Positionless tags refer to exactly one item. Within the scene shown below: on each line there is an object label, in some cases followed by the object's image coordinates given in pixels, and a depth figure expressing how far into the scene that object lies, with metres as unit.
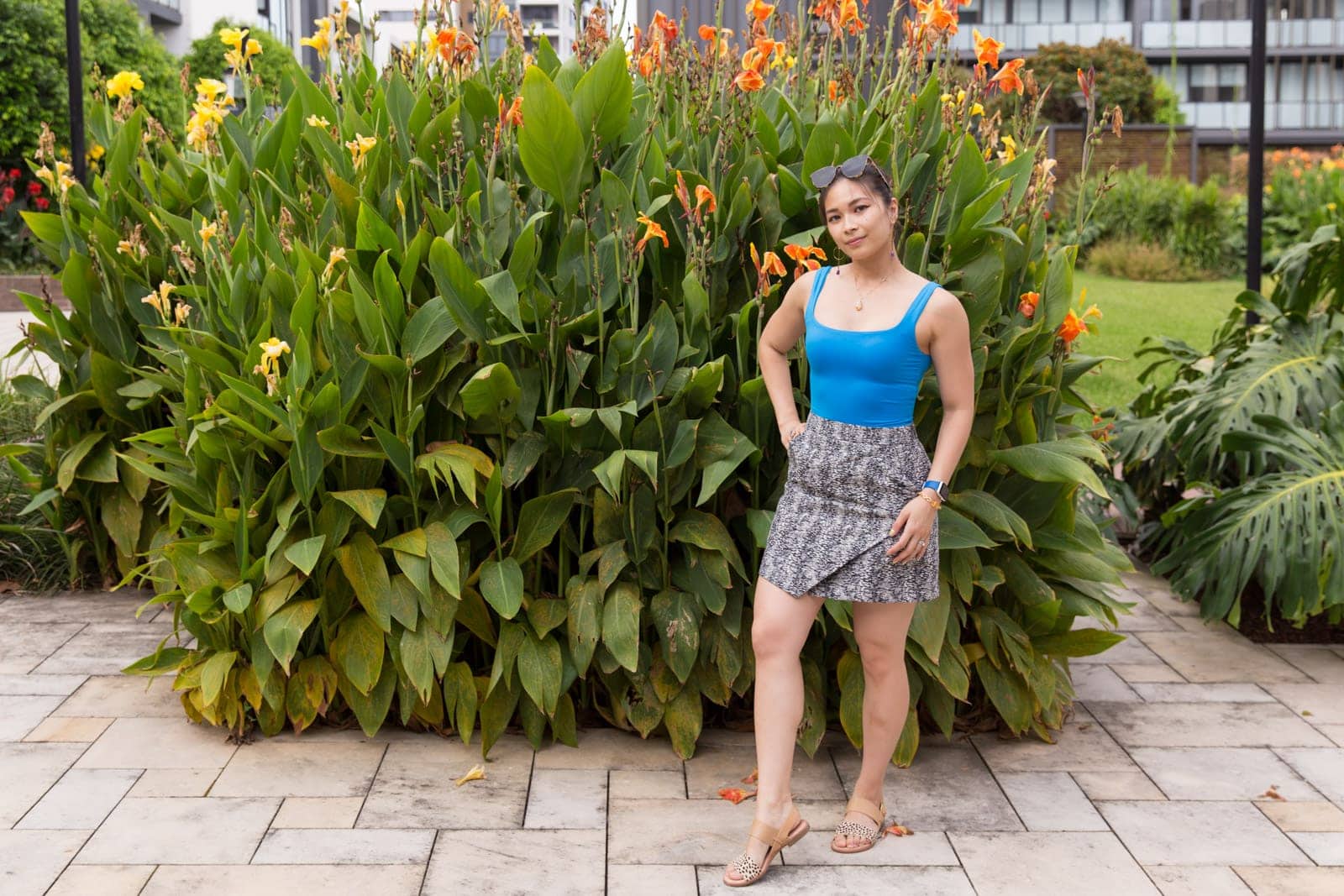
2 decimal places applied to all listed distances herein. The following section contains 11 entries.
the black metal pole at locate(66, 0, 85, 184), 7.62
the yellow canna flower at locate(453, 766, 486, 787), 3.71
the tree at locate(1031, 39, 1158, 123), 32.06
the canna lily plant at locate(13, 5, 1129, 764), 3.74
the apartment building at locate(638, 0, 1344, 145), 41.59
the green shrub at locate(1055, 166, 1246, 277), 18.78
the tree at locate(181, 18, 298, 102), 26.80
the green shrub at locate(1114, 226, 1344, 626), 4.85
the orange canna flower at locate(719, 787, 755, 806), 3.61
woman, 3.11
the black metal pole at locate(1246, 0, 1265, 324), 6.56
